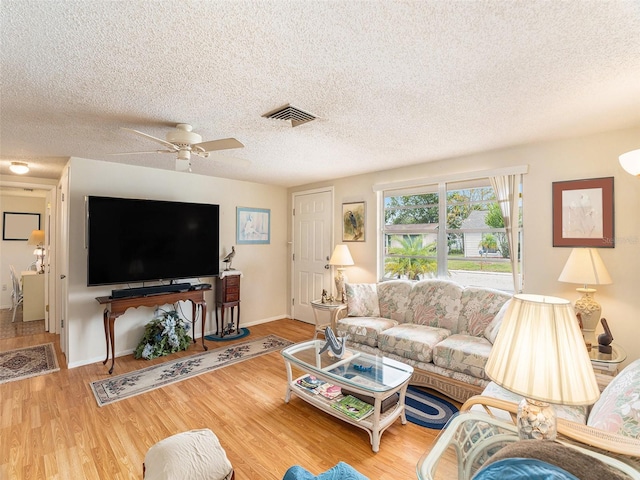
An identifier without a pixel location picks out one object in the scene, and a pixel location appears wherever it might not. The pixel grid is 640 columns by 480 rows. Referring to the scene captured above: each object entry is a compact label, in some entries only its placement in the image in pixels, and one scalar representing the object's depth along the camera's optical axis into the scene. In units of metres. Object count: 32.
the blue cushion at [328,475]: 1.01
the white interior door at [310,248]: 4.96
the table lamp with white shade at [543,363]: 1.03
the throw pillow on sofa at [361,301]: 3.70
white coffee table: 2.12
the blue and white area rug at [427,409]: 2.43
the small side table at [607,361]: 2.10
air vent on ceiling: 2.21
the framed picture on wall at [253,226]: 4.96
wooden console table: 3.28
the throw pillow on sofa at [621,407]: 1.20
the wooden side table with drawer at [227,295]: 4.41
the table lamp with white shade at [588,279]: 2.42
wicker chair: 1.11
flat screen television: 3.31
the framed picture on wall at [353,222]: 4.48
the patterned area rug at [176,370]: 2.88
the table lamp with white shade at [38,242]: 5.59
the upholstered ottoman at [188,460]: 1.32
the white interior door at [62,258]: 3.51
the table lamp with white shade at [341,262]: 4.21
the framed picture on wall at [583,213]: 2.64
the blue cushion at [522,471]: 0.80
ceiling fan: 2.32
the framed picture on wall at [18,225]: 6.09
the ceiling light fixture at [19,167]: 3.63
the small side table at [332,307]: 3.64
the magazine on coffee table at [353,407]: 2.21
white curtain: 3.15
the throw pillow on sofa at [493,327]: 2.64
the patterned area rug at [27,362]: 3.20
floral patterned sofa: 2.63
